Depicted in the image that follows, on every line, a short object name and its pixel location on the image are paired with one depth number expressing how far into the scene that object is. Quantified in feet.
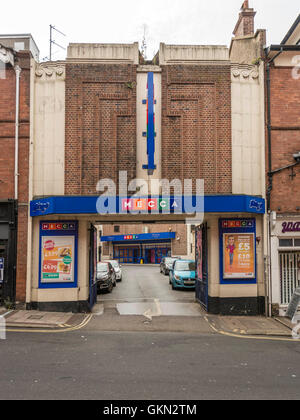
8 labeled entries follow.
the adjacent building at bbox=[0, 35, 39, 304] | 44.88
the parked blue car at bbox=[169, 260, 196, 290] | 68.44
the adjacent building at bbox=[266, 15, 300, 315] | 45.96
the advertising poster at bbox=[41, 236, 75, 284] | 44.98
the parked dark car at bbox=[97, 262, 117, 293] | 65.00
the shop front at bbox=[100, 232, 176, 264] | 167.84
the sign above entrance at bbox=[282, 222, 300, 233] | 45.96
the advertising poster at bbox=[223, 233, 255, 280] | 45.78
